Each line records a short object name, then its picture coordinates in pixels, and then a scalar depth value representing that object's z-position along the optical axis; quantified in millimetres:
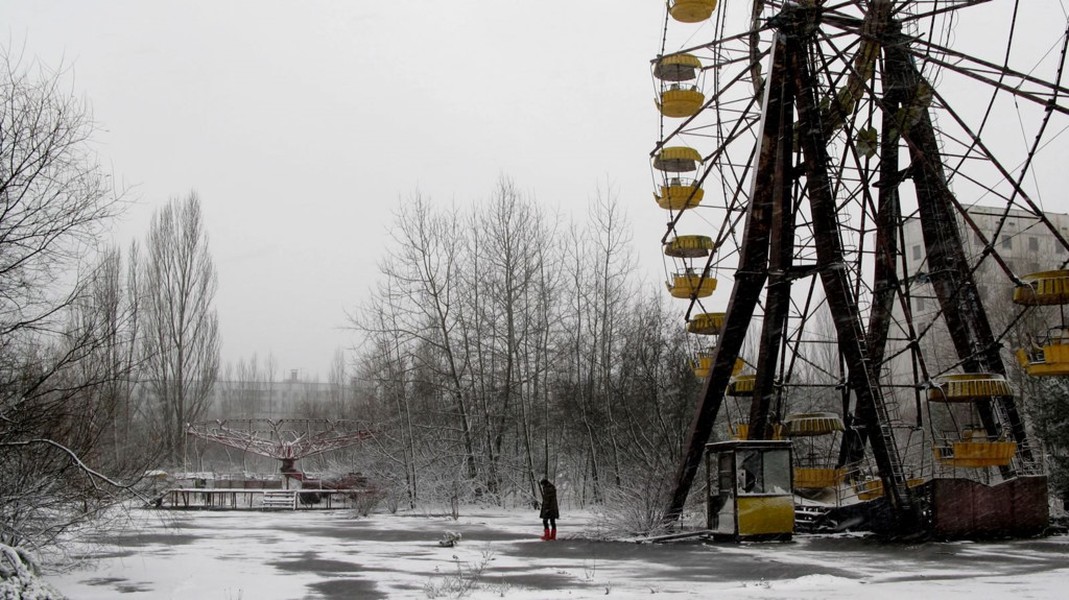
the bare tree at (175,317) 58500
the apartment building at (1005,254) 56844
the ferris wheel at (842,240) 21734
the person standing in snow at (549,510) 23766
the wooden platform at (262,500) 42500
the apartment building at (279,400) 112000
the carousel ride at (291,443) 46469
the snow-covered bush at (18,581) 11163
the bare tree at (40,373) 14711
